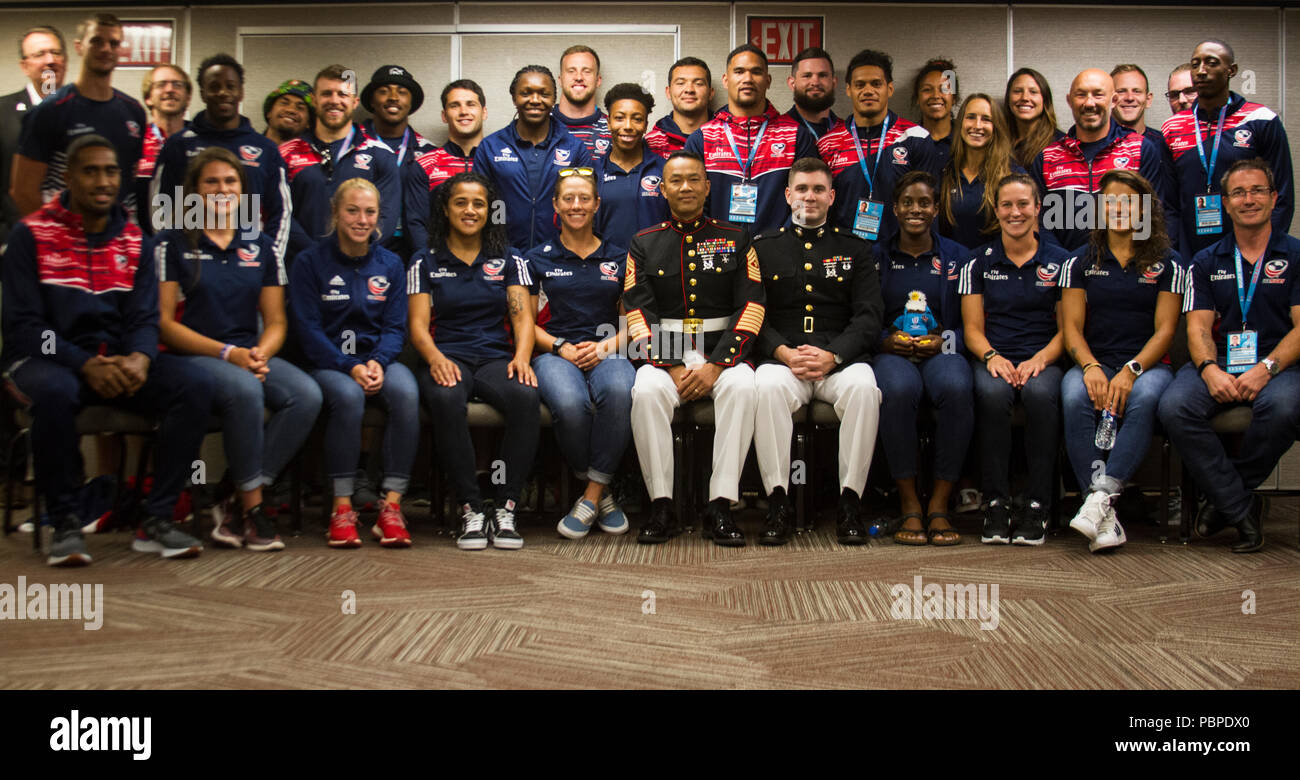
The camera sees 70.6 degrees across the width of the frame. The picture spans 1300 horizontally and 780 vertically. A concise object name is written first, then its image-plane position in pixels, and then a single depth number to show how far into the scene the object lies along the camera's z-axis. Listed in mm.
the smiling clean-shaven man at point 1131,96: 4078
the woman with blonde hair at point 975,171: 3861
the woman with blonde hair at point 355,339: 3213
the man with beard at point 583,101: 4152
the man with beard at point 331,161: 3871
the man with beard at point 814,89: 4020
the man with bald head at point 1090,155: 3877
